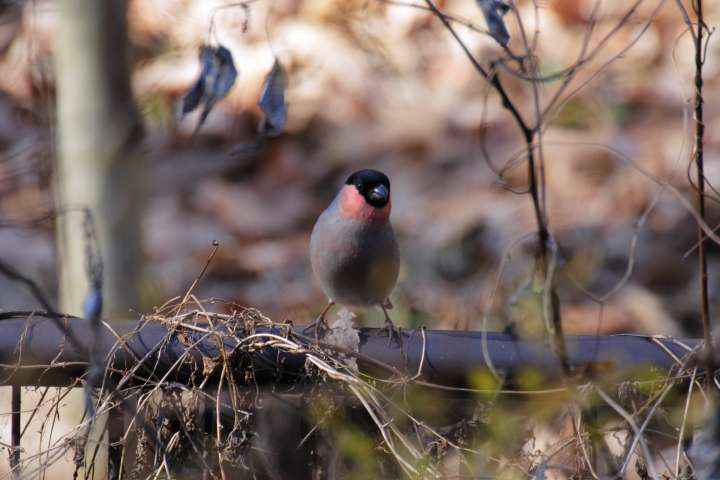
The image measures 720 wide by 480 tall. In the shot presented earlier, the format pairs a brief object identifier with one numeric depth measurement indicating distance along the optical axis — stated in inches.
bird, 346.5
